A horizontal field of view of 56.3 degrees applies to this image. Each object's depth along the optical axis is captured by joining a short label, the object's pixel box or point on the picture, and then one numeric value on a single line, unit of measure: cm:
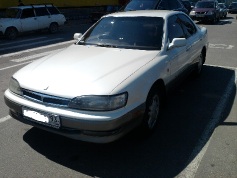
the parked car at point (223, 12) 1819
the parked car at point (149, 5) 996
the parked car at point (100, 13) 1575
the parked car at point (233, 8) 2666
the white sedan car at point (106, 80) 245
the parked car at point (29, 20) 1082
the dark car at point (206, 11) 1513
